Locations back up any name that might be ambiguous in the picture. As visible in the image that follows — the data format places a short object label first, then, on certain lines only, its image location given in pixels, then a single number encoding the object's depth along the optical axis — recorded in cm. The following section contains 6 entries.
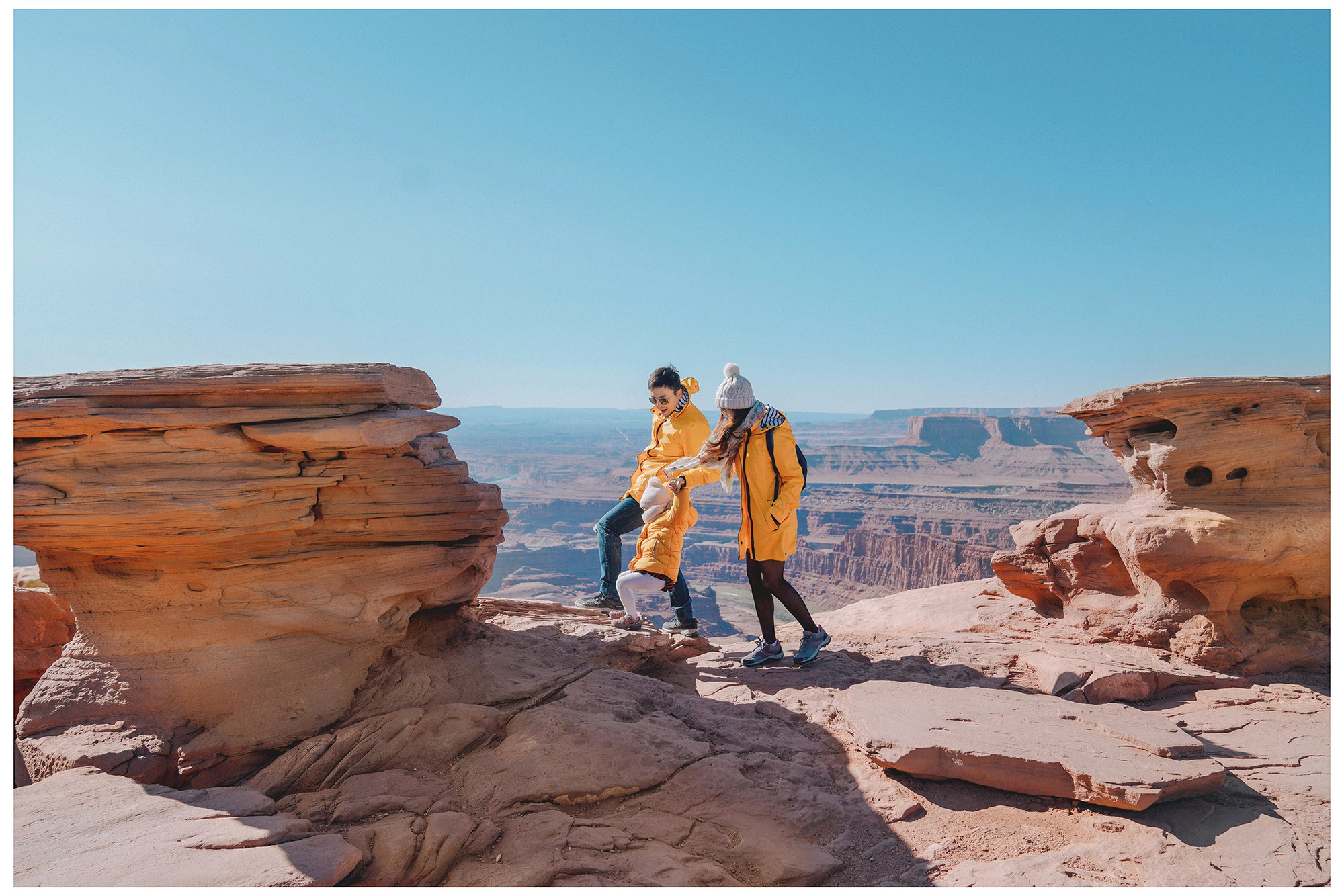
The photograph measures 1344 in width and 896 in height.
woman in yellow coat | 534
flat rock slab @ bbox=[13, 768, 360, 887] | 270
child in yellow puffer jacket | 547
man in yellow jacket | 576
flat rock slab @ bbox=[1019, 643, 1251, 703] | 505
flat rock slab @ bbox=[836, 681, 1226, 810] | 344
